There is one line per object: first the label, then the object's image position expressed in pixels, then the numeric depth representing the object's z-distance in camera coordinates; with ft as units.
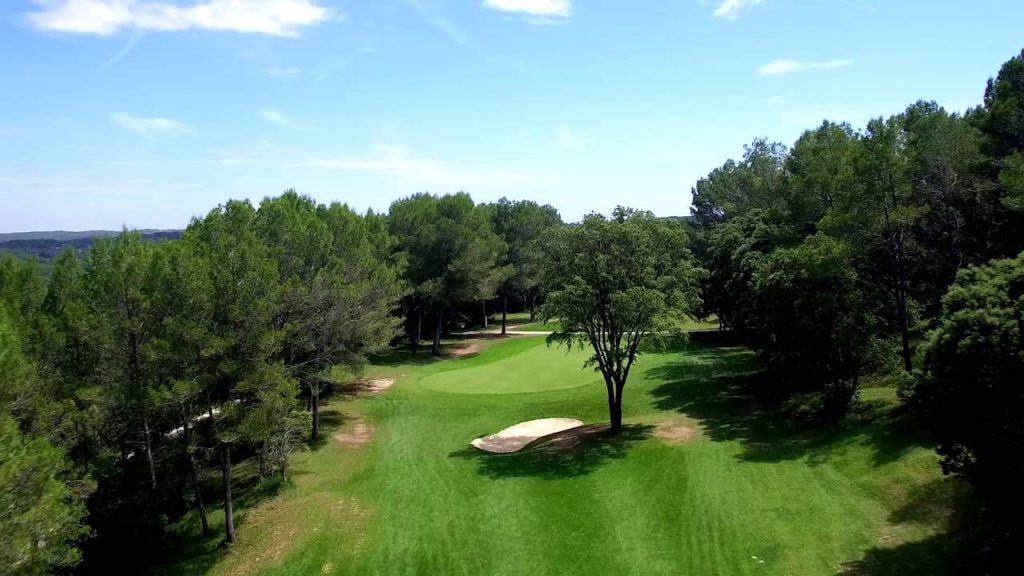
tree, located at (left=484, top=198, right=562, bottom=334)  240.32
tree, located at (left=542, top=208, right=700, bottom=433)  89.15
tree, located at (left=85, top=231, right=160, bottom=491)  72.13
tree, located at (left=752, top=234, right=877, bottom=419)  84.58
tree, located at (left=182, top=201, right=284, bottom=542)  70.33
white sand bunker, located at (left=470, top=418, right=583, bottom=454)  100.09
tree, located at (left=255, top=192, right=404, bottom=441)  98.94
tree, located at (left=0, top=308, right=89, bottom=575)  44.65
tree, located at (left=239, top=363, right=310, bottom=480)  70.64
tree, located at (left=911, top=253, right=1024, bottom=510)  42.70
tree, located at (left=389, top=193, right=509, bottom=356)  187.42
